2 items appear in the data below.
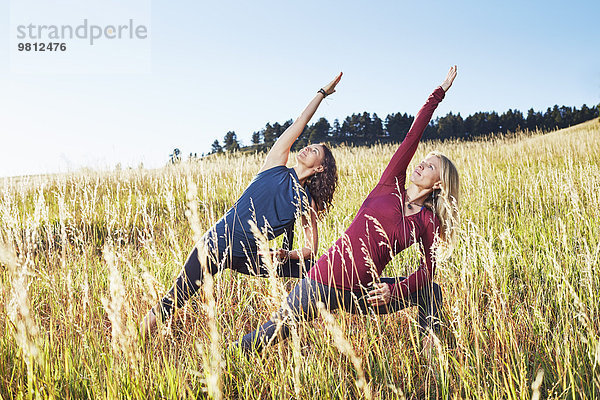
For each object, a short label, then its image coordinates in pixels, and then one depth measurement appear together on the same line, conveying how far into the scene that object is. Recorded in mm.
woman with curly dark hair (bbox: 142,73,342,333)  2682
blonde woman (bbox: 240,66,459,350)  2236
